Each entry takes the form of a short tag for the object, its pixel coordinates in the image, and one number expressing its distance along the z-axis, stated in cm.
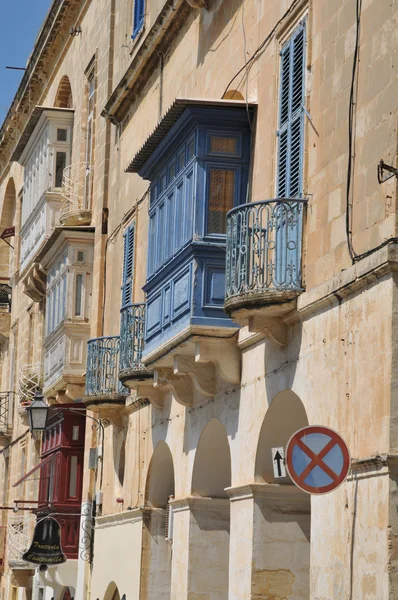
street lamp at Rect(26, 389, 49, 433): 2453
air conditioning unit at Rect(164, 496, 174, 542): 1994
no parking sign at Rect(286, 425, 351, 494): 1098
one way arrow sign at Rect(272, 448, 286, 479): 1434
